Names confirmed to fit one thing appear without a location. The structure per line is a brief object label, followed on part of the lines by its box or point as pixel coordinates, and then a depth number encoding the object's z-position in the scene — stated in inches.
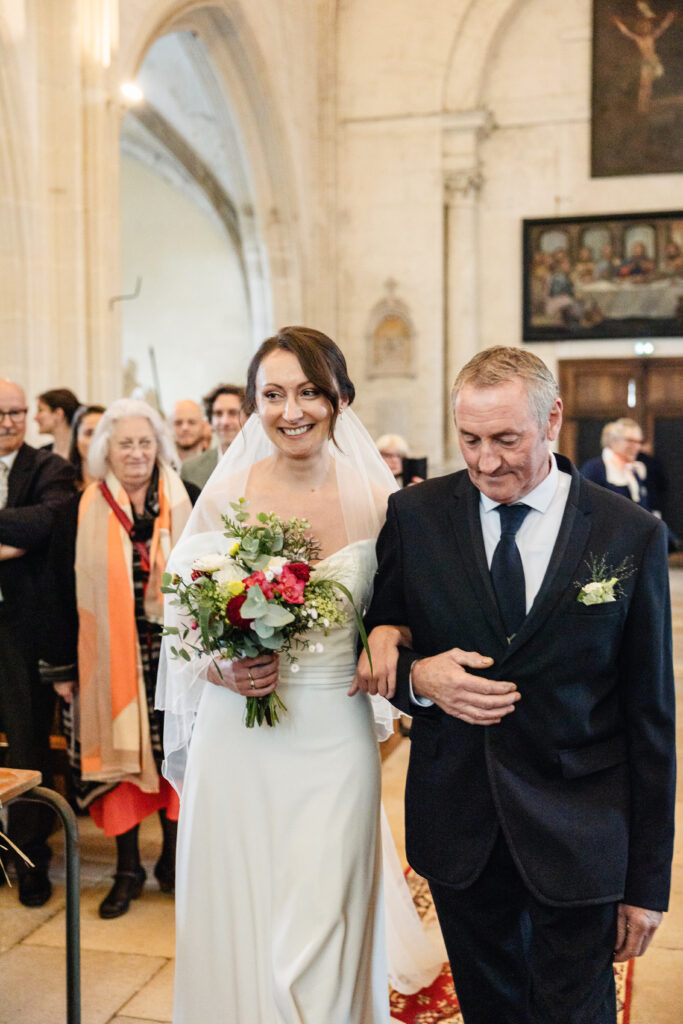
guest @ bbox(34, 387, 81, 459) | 233.8
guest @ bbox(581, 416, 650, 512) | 337.7
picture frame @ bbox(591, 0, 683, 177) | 546.9
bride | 96.5
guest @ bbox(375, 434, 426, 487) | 272.2
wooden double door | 557.0
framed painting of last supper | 550.3
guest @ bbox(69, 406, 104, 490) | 208.5
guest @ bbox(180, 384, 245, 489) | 209.3
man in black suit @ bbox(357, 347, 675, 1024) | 80.7
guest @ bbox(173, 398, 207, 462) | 252.2
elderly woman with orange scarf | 159.0
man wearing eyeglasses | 165.8
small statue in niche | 573.6
